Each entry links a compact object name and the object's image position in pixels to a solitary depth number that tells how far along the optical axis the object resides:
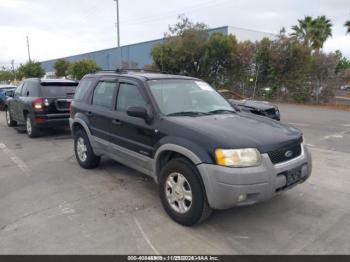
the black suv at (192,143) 3.23
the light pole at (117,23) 29.75
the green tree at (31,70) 50.06
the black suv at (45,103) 8.77
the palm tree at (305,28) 36.20
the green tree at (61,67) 54.88
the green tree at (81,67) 44.44
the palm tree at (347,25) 25.22
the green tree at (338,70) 21.55
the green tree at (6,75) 79.89
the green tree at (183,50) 26.67
